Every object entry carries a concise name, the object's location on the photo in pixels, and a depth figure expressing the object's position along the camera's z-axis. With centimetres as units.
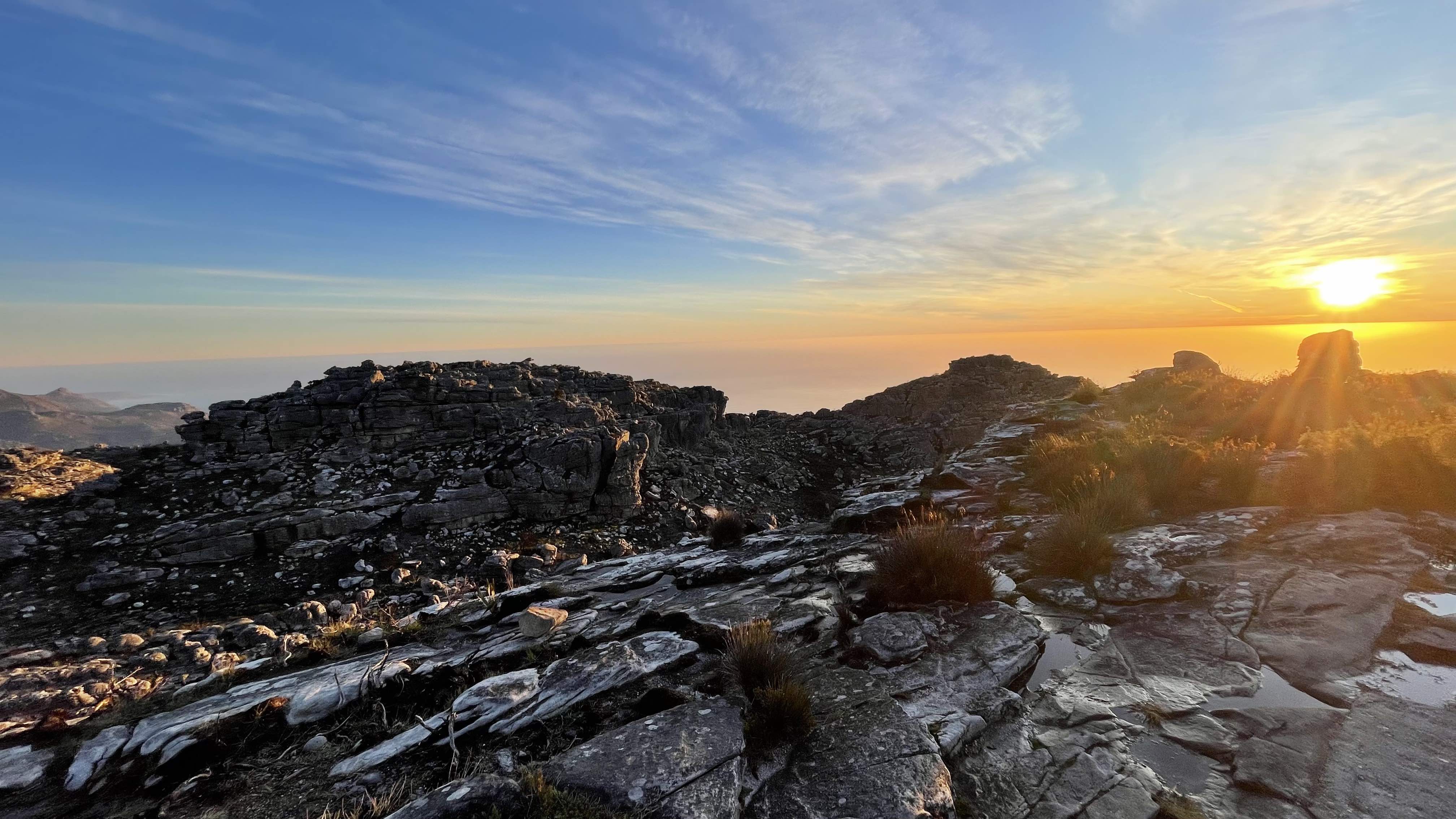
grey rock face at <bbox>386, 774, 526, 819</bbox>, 371
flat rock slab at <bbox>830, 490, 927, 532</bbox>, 1099
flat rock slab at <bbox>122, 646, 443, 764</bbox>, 518
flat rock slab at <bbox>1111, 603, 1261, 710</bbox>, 507
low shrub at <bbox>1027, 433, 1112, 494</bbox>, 1120
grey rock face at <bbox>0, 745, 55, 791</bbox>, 497
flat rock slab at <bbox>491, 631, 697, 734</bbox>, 519
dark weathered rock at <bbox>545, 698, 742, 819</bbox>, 389
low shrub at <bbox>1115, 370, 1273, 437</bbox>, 1546
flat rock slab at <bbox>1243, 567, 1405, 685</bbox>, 519
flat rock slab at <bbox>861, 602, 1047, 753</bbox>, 484
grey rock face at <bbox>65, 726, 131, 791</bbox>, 491
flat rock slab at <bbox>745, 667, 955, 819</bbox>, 388
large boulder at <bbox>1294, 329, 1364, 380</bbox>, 2097
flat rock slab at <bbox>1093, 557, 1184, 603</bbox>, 675
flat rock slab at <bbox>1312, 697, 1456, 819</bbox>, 371
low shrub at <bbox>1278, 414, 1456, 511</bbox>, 836
